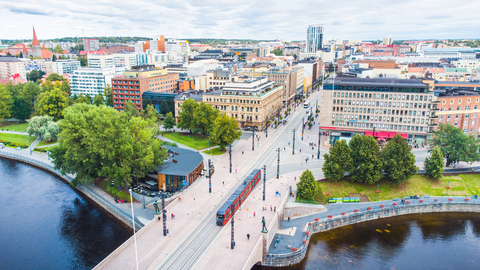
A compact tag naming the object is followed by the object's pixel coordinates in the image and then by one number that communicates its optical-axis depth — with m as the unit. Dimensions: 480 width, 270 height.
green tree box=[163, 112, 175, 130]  106.31
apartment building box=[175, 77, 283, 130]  107.31
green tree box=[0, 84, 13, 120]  119.62
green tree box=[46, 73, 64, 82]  179.88
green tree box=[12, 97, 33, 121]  124.88
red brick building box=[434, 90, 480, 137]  90.81
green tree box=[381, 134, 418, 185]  65.19
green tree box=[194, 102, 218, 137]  96.62
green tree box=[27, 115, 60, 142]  100.75
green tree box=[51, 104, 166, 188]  59.97
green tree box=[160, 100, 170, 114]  125.69
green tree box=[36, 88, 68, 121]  117.06
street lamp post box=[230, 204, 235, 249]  43.19
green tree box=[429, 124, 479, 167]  71.44
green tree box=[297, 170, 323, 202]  59.88
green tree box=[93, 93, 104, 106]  134.88
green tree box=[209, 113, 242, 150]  84.65
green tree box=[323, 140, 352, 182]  65.44
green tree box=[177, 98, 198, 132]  99.69
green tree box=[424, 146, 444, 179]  67.69
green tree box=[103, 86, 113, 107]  138.00
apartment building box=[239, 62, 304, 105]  146.57
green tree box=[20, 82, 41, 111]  130.12
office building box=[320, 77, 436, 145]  90.12
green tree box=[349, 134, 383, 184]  64.88
